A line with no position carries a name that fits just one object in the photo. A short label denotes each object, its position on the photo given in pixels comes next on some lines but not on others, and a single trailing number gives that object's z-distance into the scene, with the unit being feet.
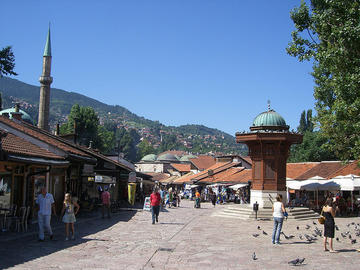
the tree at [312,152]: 153.79
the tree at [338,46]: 37.78
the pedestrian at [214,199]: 102.82
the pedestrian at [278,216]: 37.58
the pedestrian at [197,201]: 93.91
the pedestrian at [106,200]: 60.59
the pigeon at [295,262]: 27.29
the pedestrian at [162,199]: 87.56
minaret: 148.97
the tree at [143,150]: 545.85
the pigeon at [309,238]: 39.46
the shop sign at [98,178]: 81.46
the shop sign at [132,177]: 81.71
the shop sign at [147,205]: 78.54
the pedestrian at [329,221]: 33.63
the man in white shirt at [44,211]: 36.04
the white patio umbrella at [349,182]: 74.80
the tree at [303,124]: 232.61
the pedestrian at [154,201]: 53.93
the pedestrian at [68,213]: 37.19
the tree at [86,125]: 197.16
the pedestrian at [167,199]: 96.06
